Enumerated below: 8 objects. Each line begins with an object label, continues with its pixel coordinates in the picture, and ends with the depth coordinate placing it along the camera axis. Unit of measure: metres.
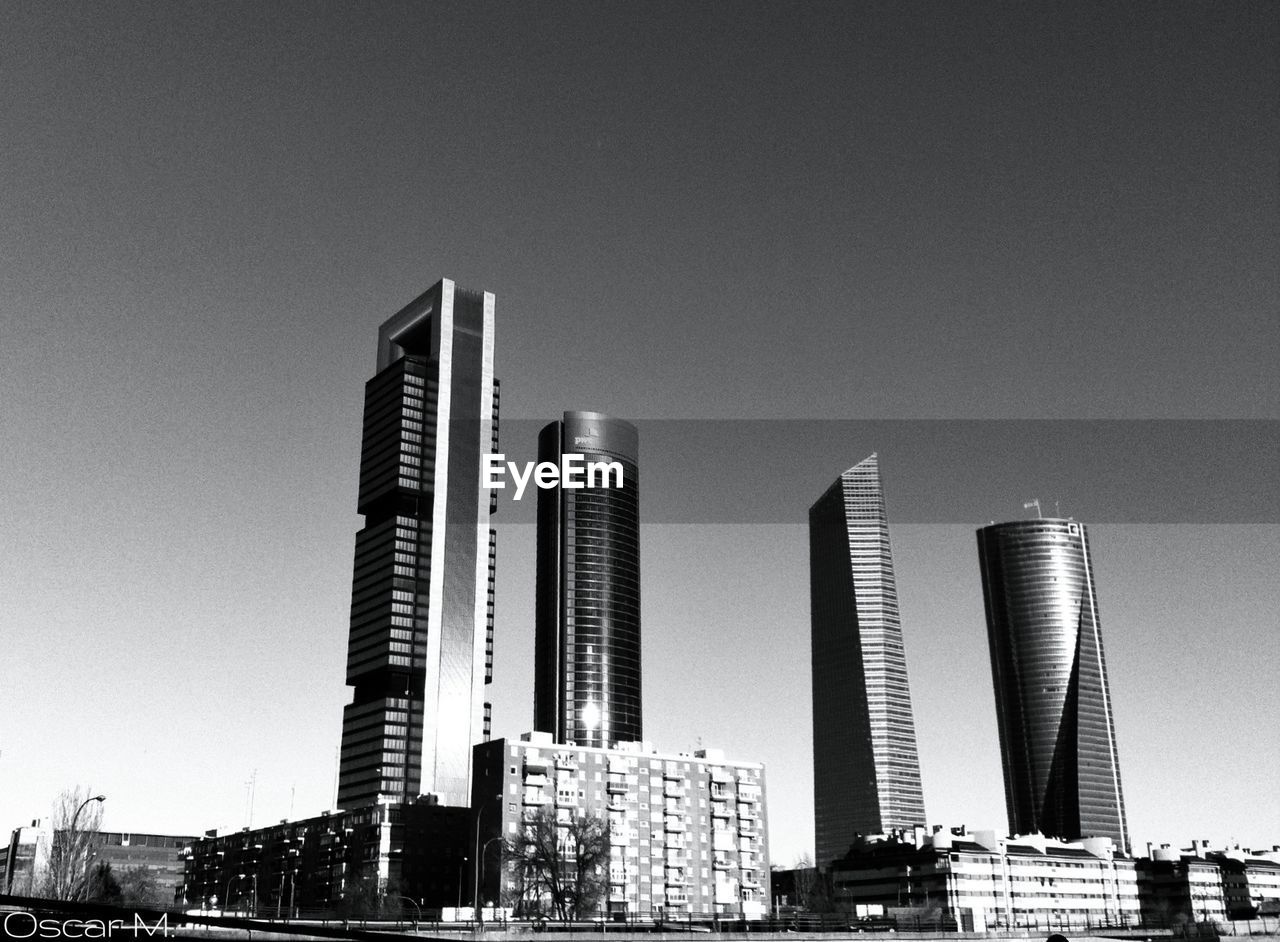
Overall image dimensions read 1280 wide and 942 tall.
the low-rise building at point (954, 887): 185.62
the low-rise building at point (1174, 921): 189.23
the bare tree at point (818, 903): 184.00
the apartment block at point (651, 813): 177.50
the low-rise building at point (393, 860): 186.88
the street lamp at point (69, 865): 98.06
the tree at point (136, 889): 148.18
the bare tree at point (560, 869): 130.00
